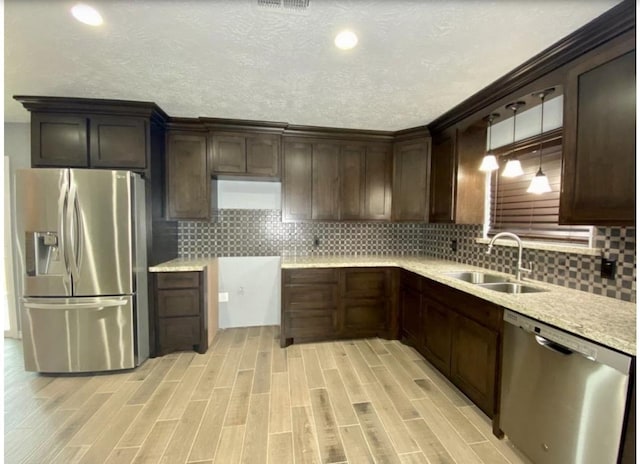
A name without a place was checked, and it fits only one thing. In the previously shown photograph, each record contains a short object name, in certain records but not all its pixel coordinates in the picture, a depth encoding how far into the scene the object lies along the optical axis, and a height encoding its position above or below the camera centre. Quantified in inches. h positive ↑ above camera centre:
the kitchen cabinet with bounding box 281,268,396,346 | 124.3 -34.2
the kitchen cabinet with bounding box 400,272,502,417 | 80.3 -34.9
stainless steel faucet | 93.5 -11.4
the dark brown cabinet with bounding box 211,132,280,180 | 124.8 +26.5
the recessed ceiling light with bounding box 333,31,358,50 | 69.8 +41.8
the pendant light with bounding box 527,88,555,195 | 86.6 +10.9
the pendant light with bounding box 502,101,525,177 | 93.0 +17.0
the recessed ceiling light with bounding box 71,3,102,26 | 63.8 +43.3
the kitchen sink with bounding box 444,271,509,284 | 106.5 -19.7
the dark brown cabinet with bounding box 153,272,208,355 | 113.7 -34.2
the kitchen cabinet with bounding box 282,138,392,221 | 133.6 +17.8
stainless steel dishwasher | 55.3 -34.8
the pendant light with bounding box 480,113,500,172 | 97.4 +18.7
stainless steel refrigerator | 96.8 -15.8
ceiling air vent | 61.4 +43.2
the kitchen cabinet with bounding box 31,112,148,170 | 104.0 +26.6
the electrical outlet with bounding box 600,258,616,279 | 75.5 -11.4
